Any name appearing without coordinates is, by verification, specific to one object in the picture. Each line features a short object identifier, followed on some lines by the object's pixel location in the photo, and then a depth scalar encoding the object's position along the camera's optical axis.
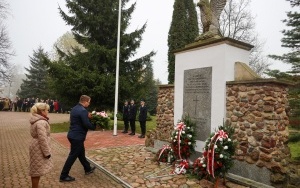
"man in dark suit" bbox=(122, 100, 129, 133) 12.65
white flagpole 11.90
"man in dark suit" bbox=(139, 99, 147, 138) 11.47
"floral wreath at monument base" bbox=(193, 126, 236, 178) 4.86
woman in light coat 4.19
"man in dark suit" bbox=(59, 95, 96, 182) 5.30
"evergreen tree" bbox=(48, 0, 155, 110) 14.08
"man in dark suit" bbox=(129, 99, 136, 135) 12.12
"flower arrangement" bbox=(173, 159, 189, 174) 5.85
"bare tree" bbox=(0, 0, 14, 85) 23.25
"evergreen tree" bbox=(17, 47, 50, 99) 31.27
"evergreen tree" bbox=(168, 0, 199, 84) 18.81
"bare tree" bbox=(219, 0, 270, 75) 21.38
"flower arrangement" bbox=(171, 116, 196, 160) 6.12
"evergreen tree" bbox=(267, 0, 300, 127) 9.52
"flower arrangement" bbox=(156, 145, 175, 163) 6.80
